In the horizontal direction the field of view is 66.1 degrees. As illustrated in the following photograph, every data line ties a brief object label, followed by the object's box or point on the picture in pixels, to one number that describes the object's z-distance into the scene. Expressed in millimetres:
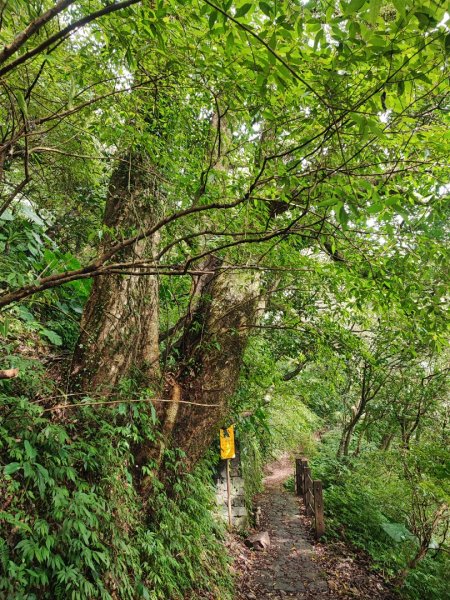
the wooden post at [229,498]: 6293
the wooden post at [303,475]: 9573
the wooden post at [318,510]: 6957
